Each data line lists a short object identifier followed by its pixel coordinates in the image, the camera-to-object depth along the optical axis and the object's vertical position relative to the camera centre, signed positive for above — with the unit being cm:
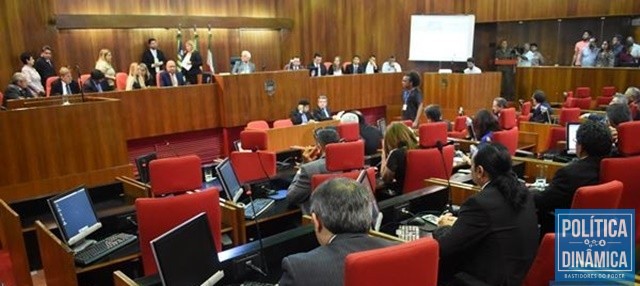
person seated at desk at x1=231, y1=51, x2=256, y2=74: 893 +18
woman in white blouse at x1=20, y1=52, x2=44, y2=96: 724 +11
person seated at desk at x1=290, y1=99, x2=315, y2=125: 784 -62
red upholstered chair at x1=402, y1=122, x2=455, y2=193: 428 -79
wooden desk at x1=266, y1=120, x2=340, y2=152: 713 -88
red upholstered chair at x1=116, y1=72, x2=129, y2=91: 852 -2
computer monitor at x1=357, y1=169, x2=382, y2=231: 278 -76
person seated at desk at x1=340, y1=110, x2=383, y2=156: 566 -74
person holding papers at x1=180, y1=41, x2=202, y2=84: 859 +21
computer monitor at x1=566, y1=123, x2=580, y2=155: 530 -74
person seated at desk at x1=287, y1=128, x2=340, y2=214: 369 -80
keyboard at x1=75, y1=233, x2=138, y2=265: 292 -100
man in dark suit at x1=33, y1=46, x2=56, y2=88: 775 +24
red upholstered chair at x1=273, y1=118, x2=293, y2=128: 742 -72
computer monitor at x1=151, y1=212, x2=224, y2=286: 201 -73
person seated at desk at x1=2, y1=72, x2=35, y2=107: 641 -8
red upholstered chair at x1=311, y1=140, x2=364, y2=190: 367 -61
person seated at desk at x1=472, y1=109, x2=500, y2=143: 524 -58
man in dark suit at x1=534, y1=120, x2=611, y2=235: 322 -68
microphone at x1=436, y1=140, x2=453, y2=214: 370 -84
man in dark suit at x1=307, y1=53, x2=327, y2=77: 1018 +10
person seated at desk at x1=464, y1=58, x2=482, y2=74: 1015 +0
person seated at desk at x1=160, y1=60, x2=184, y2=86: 776 +2
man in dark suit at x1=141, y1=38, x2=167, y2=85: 922 +37
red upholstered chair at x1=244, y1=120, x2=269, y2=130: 722 -71
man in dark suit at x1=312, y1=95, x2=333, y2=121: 824 -63
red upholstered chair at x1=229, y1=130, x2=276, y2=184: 482 -80
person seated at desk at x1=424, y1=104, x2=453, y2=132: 564 -49
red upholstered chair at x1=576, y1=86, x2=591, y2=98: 1048 -57
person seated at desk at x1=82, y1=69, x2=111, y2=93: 711 -3
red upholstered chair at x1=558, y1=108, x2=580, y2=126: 678 -67
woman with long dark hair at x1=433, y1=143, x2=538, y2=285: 235 -77
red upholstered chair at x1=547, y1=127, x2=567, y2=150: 613 -86
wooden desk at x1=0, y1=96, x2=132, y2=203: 525 -70
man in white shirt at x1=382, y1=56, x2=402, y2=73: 1104 +9
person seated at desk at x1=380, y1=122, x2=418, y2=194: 430 -69
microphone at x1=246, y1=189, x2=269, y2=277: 241 -90
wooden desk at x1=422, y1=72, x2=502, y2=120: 1005 -45
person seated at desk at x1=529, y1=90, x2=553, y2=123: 745 -65
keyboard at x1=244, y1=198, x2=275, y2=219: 373 -99
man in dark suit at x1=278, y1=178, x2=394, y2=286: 164 -55
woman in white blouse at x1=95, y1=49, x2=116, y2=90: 824 +24
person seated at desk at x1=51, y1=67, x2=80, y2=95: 679 -3
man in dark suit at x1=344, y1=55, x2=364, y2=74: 1055 +8
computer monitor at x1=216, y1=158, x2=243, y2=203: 369 -77
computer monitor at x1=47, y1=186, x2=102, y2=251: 297 -81
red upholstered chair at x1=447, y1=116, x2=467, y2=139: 712 -79
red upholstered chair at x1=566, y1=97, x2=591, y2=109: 902 -67
